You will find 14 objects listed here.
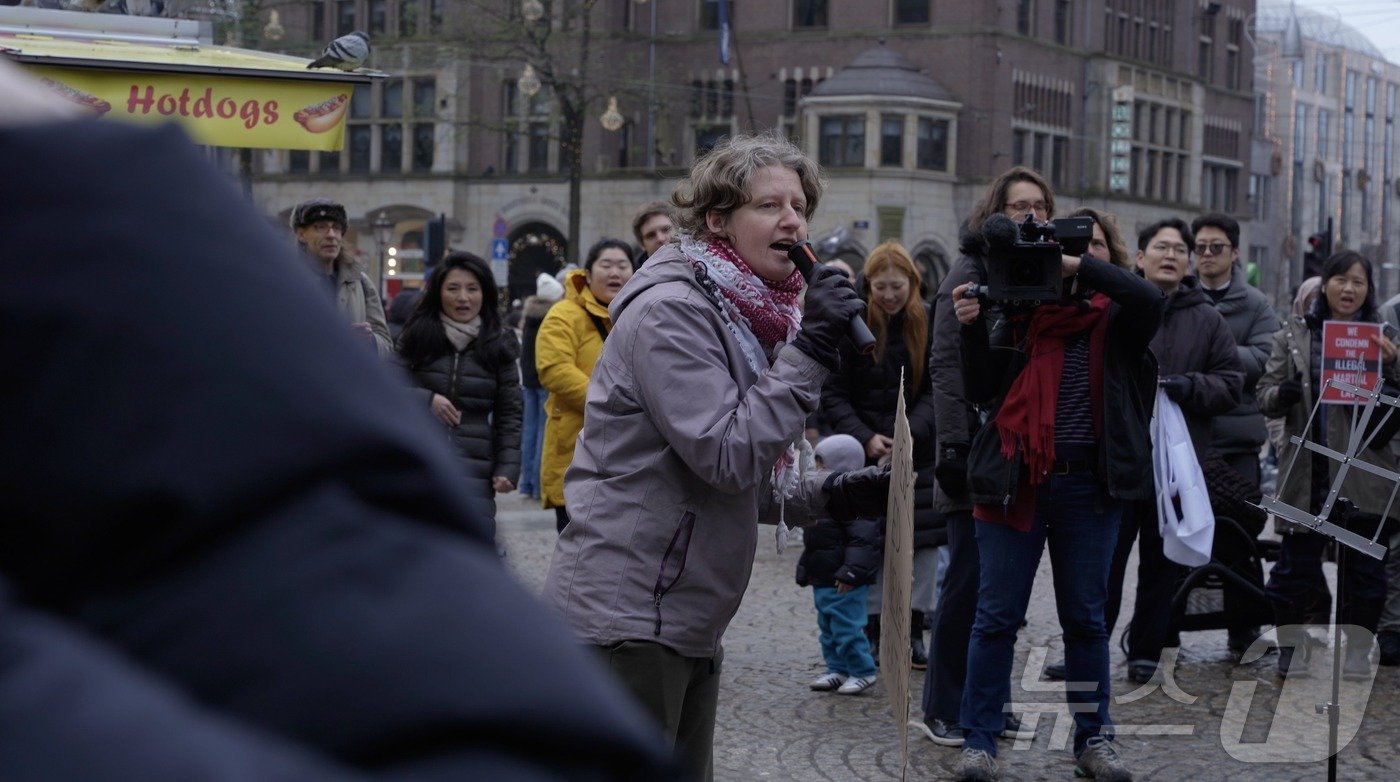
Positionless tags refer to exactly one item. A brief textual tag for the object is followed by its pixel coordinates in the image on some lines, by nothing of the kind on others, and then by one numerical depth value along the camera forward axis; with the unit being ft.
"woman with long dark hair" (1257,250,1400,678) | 25.48
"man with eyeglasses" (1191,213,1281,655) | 26.71
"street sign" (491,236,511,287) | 110.32
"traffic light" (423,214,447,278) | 68.54
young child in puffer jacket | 23.12
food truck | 20.39
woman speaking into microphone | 11.30
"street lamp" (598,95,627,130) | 116.78
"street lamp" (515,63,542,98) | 114.01
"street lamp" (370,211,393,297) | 129.59
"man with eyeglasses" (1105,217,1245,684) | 22.25
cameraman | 17.44
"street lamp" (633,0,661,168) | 149.79
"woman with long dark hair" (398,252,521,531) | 25.84
